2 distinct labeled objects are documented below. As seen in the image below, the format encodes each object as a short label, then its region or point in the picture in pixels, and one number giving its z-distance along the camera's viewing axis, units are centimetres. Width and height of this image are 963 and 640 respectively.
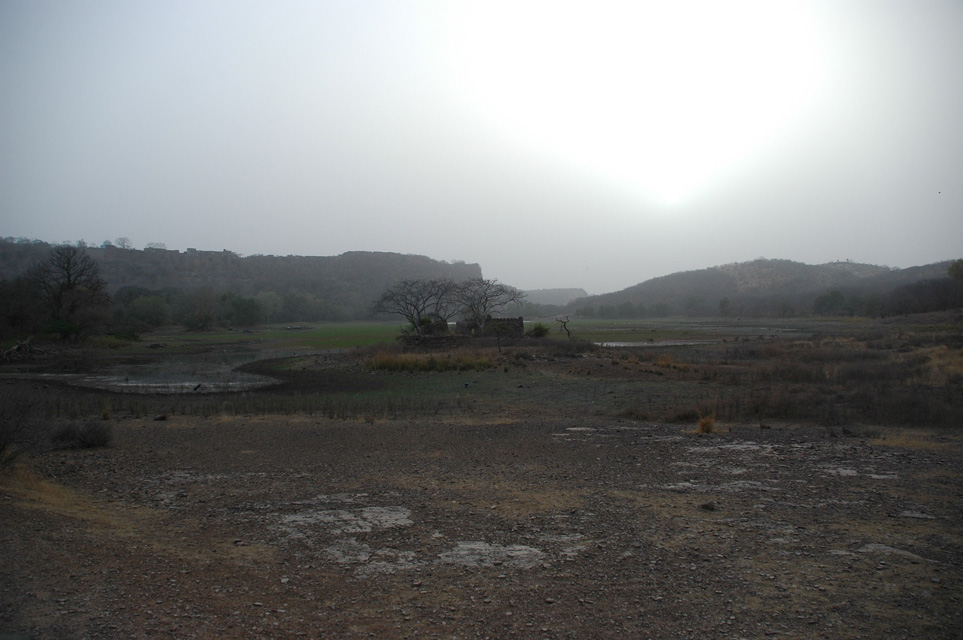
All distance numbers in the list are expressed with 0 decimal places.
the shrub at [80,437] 1170
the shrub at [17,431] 823
